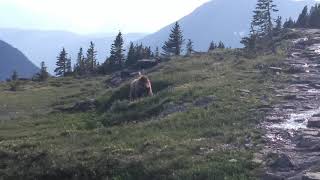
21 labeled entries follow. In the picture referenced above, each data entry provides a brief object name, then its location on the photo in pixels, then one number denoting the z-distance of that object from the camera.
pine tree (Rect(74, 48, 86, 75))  154.25
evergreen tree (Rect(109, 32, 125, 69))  142.66
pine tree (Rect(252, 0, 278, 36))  90.88
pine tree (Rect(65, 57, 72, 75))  174.50
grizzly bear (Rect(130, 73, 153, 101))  45.50
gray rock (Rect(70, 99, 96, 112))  53.20
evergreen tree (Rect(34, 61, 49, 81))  151.77
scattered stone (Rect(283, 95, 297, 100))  32.72
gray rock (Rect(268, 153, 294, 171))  18.67
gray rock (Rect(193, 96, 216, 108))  33.53
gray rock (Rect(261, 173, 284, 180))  17.69
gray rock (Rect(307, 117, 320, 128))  24.70
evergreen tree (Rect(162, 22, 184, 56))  132.88
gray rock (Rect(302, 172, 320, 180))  16.54
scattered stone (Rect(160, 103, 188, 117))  33.42
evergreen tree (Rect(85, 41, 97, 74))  154.11
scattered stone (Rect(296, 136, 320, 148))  21.31
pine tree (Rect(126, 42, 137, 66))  140.60
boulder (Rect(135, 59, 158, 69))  89.79
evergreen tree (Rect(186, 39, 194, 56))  153.94
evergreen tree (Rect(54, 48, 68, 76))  161.88
